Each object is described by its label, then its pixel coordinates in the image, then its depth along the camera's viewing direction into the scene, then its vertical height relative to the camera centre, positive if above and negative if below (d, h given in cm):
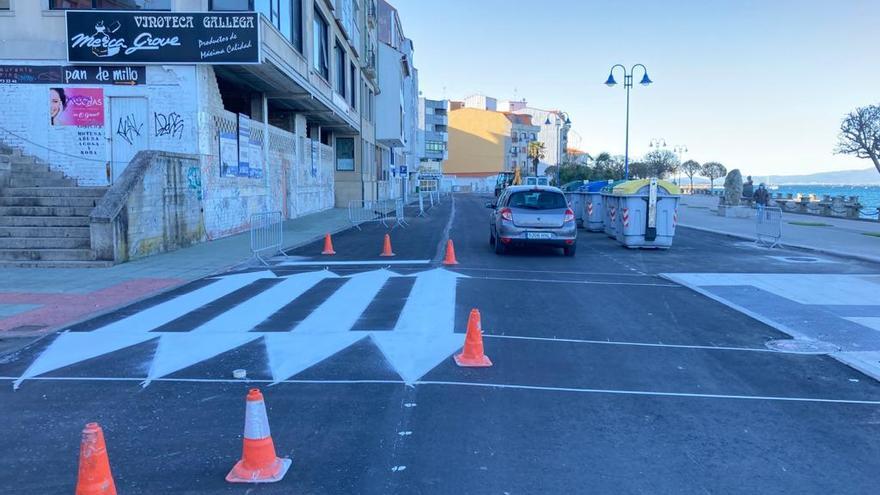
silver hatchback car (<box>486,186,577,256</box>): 1452 -54
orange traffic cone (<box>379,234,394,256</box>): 1500 -125
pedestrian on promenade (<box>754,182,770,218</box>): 3113 +2
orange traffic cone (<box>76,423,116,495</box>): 334 -137
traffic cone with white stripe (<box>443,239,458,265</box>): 1346 -126
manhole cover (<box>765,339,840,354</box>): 712 -164
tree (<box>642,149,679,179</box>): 5231 +273
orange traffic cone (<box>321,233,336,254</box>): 1569 -125
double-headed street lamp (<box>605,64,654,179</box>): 2930 +514
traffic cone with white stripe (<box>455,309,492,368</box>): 634 -150
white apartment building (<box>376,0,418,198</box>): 5153 +795
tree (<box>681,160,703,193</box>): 8475 +353
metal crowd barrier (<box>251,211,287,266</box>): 1448 -100
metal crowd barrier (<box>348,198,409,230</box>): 2608 -87
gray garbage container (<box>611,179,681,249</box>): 1688 -48
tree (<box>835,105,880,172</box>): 3856 +374
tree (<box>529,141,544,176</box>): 9635 +712
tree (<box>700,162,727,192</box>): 8944 +338
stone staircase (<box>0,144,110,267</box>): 1291 -49
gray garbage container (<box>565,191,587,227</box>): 2459 -35
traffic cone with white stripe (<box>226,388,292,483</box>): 388 -156
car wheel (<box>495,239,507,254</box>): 1524 -123
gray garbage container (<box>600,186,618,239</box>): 1912 -56
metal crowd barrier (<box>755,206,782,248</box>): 1816 -92
